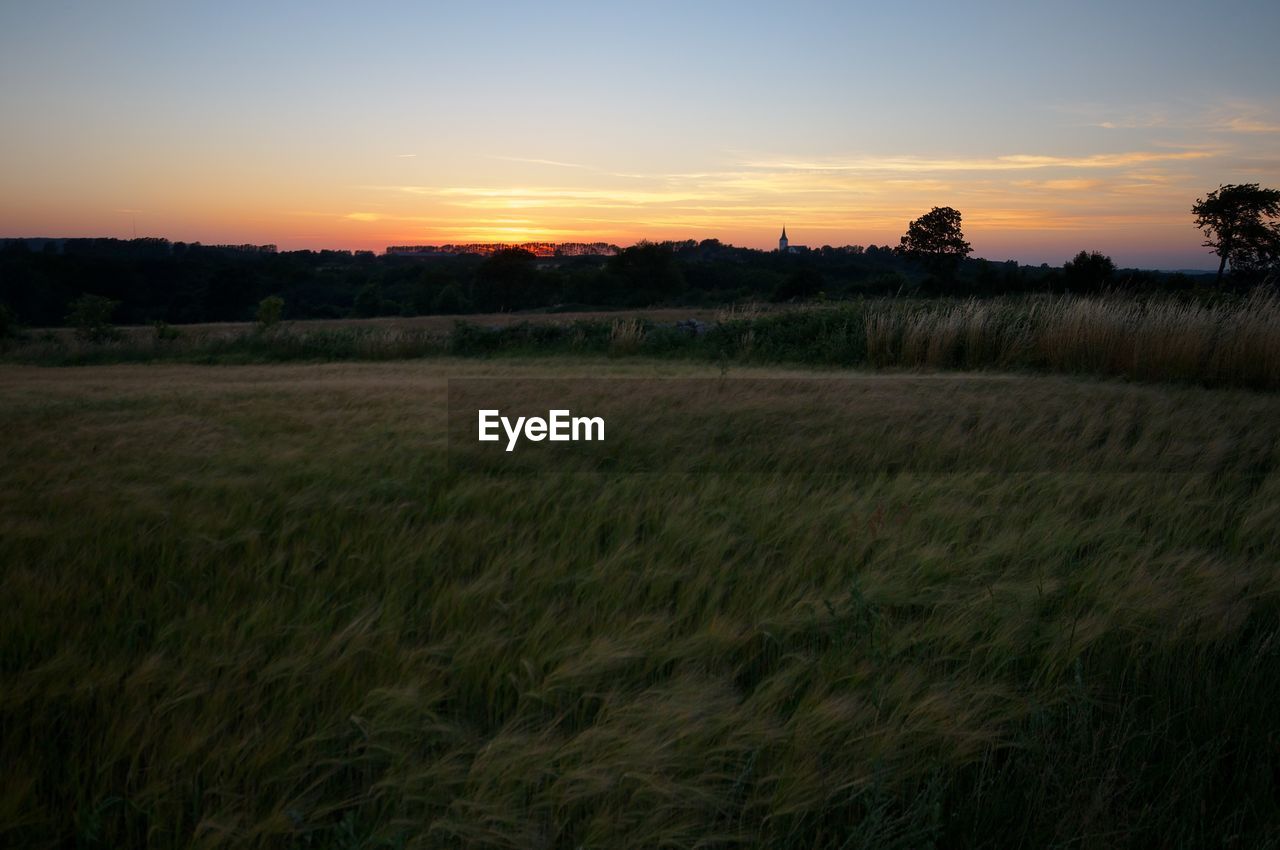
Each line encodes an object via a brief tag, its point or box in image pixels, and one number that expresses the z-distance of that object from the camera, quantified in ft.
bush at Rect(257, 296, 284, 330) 94.73
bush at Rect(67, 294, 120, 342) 83.56
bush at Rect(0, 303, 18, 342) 95.91
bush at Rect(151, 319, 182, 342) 73.97
